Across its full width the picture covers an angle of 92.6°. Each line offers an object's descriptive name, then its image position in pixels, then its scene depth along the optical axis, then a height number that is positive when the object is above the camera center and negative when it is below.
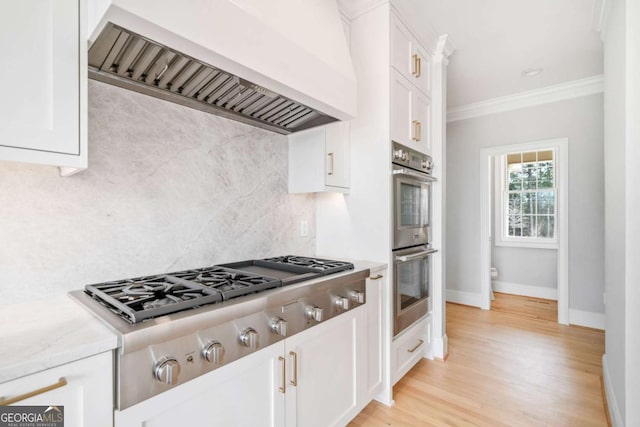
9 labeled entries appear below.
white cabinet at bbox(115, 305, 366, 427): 0.95 -0.68
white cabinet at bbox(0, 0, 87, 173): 0.87 +0.40
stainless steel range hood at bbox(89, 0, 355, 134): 1.00 +0.62
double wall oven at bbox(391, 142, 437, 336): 2.11 -0.16
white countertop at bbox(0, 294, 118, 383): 0.70 -0.33
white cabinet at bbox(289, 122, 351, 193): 2.02 +0.37
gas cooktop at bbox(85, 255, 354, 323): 0.97 -0.29
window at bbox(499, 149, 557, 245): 4.63 +0.24
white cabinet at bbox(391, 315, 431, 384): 2.14 -1.03
